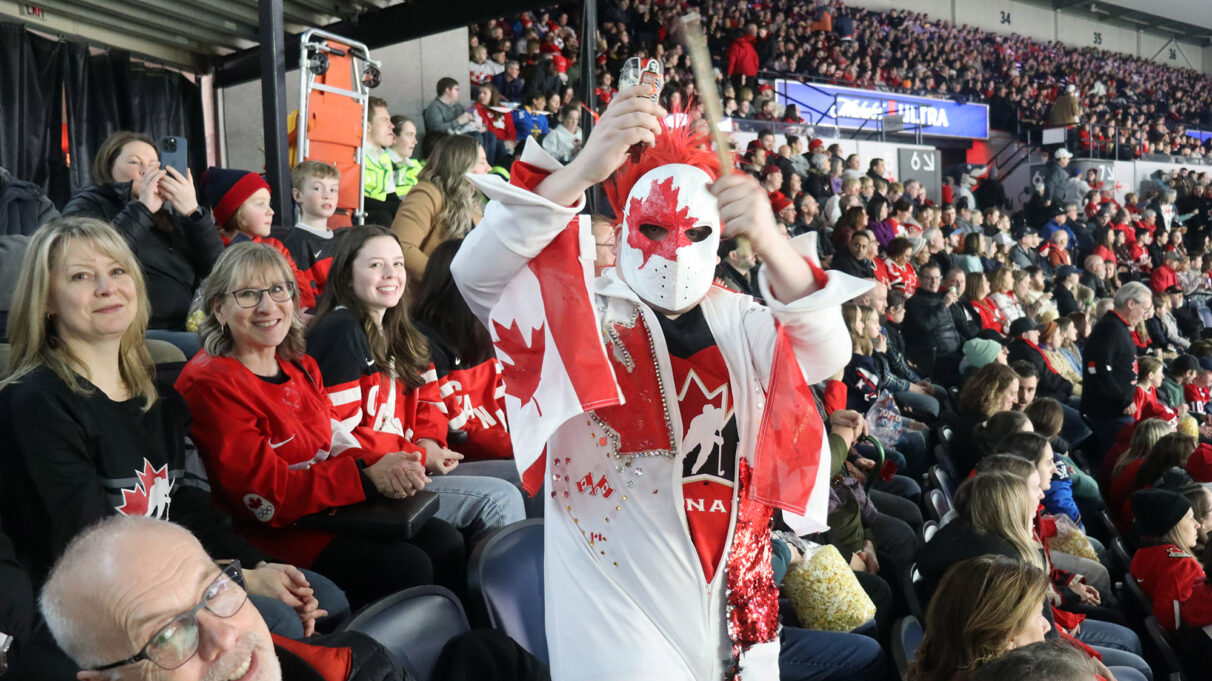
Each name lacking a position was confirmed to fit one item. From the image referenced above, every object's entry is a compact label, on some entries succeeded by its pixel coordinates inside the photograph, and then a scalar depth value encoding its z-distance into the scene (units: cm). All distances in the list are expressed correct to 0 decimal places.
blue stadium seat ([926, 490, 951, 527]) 459
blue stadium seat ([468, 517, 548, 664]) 240
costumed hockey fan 185
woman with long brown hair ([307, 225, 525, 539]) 303
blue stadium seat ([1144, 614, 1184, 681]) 407
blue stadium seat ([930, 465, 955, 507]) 497
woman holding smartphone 350
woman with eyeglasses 259
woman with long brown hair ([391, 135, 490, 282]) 479
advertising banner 1581
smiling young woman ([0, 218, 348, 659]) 212
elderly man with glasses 141
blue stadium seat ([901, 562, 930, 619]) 342
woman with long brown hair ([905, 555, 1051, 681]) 248
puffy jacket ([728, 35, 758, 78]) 1489
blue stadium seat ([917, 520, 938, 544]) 406
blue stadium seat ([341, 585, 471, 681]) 200
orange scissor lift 563
